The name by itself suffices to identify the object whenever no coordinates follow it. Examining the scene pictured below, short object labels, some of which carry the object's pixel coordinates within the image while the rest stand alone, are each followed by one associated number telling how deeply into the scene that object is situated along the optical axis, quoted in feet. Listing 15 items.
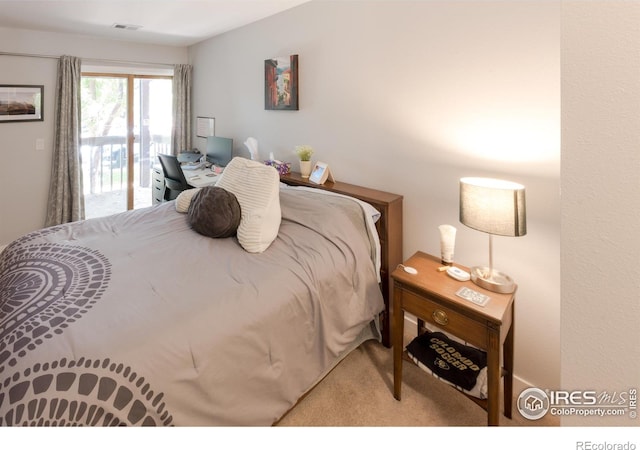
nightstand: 4.60
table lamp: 4.58
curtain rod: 11.29
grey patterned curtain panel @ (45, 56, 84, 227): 12.18
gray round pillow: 6.26
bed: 3.31
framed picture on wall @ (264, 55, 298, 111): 9.31
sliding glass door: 13.79
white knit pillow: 5.96
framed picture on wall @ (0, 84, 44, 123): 11.39
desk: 10.76
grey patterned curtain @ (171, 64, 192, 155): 14.57
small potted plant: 8.95
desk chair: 10.85
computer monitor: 12.20
